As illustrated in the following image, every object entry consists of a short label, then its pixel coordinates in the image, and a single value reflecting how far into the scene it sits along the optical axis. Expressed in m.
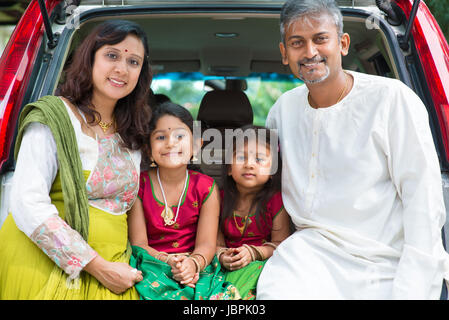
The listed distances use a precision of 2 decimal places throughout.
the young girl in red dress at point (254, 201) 2.05
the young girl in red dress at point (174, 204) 1.94
